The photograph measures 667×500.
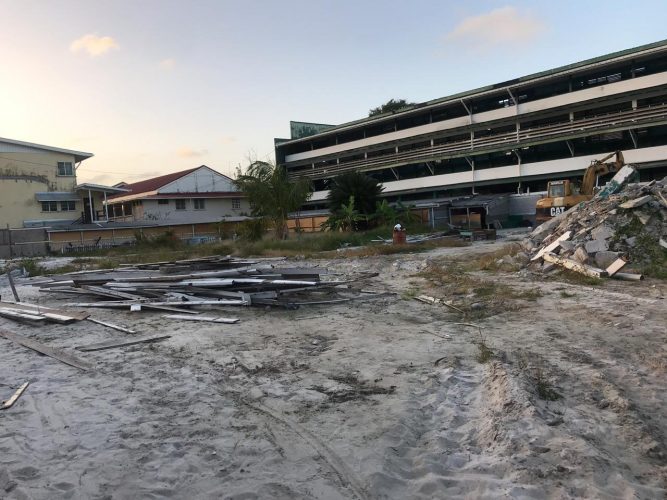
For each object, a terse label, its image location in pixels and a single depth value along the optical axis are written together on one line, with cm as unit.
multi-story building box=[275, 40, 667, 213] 3531
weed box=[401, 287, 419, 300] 1107
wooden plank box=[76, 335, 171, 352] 739
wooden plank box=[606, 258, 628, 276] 1146
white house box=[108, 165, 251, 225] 4538
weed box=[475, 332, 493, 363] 614
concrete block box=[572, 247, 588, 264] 1223
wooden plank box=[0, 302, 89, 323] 921
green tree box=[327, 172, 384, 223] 3903
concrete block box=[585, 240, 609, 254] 1243
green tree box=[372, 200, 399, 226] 3616
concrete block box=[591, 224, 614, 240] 1280
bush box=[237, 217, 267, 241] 3176
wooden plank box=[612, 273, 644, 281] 1107
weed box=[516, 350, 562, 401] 486
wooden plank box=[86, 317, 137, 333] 847
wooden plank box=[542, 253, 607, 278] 1147
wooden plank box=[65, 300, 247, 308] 980
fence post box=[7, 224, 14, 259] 2930
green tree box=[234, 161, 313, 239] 3384
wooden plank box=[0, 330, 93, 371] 656
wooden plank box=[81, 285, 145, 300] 1088
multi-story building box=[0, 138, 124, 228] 3906
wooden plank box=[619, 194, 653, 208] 1321
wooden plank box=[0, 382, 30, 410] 514
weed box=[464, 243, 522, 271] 1460
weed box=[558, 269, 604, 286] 1112
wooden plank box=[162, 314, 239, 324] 885
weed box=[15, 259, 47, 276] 1934
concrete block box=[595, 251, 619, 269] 1193
